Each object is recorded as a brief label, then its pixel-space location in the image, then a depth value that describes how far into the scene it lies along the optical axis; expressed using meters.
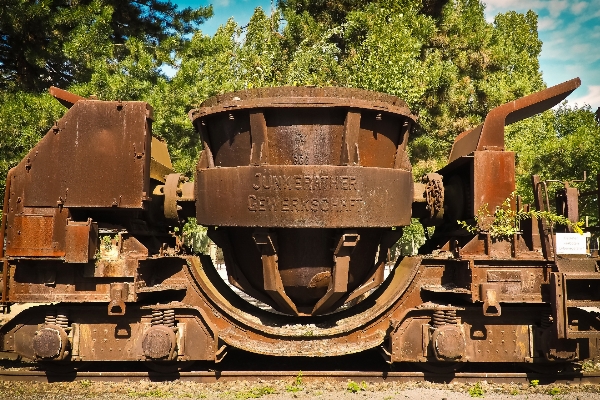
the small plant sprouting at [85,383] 5.66
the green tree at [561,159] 15.77
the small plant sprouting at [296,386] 5.37
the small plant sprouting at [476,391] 5.31
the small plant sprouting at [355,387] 5.41
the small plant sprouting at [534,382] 5.57
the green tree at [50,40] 10.83
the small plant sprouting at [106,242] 5.54
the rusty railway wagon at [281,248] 5.19
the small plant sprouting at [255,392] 5.20
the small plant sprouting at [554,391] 5.33
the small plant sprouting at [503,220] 5.50
